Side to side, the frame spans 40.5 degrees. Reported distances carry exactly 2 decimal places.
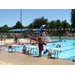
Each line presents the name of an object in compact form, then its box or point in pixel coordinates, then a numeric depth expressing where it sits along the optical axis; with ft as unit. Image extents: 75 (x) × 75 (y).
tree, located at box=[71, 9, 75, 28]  147.82
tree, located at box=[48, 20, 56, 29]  179.25
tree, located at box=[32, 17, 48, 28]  181.02
